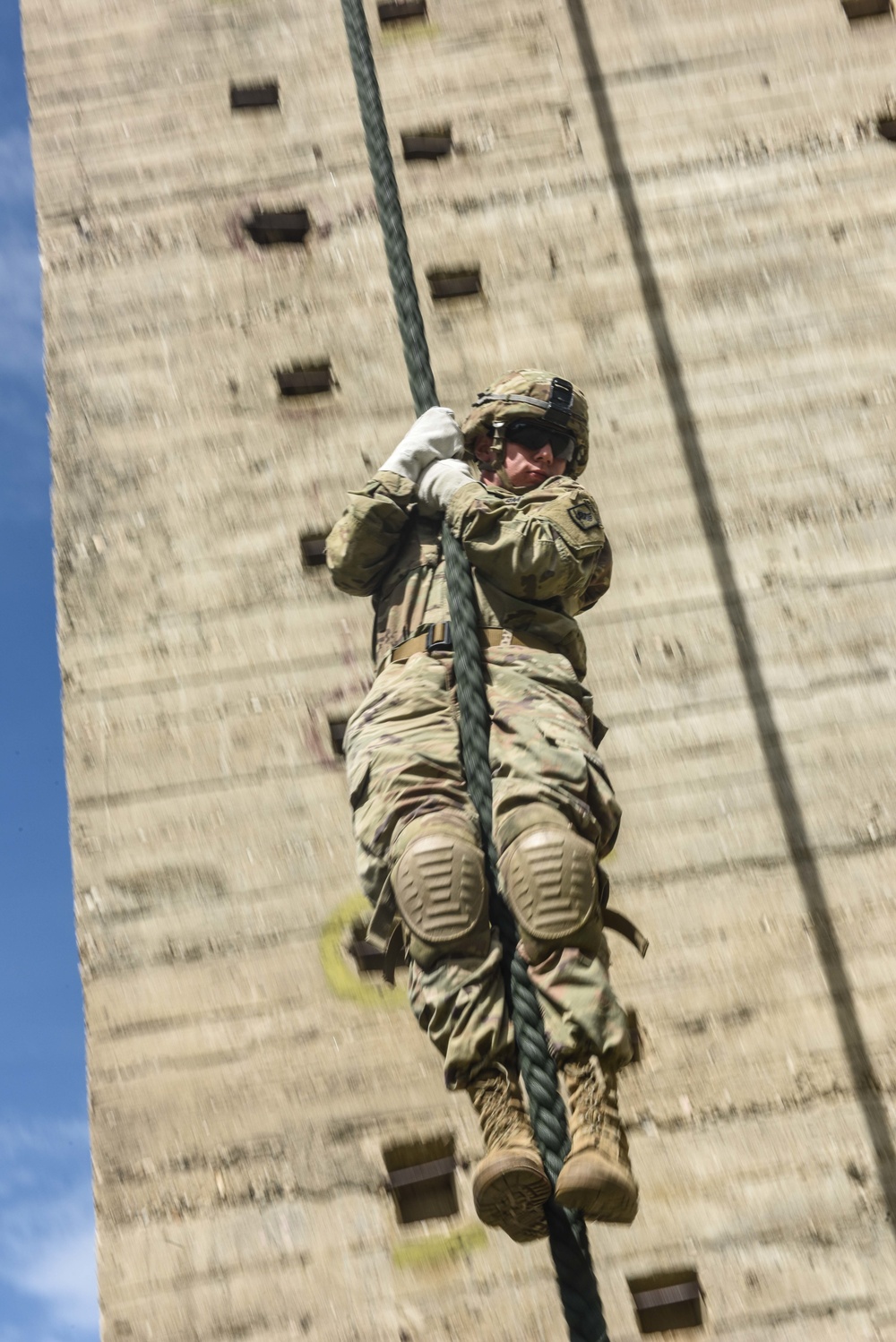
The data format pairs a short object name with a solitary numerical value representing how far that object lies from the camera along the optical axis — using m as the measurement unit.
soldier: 5.54
